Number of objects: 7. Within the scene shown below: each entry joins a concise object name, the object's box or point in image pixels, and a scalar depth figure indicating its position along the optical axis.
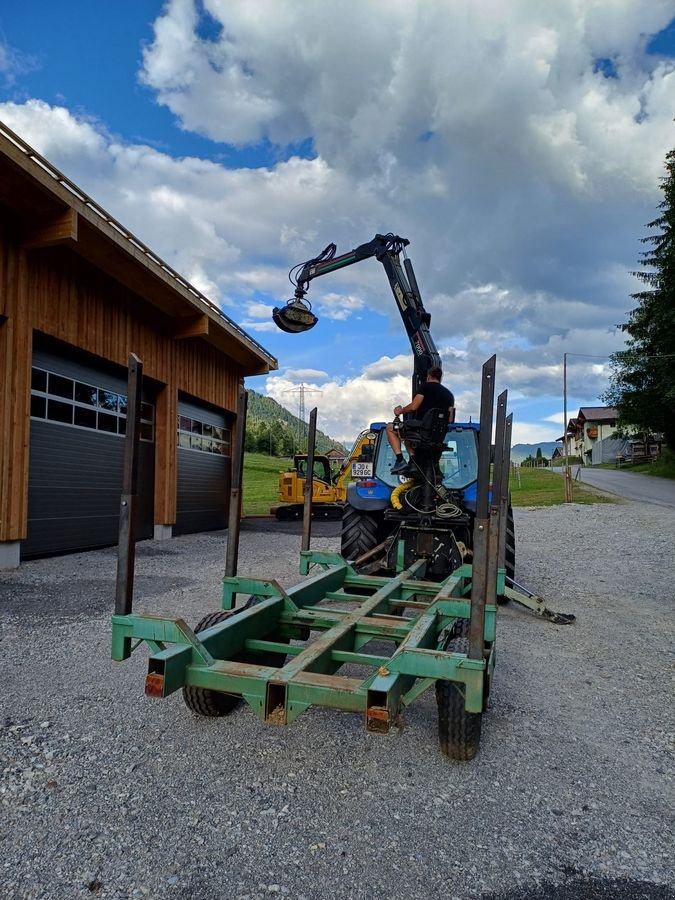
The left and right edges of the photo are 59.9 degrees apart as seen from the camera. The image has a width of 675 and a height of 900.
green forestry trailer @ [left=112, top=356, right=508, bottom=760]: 2.64
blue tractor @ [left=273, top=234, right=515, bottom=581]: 6.30
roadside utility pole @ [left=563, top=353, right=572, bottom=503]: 20.59
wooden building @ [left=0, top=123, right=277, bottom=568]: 8.62
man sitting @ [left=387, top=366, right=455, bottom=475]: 6.15
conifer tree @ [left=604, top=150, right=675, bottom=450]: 29.41
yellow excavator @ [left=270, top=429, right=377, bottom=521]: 18.48
